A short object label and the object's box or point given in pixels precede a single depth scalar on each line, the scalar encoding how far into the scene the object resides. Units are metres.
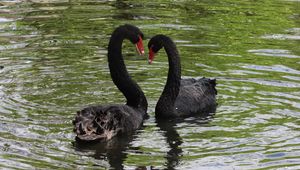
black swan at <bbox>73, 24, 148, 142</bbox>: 16.34
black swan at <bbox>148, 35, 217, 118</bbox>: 18.59
